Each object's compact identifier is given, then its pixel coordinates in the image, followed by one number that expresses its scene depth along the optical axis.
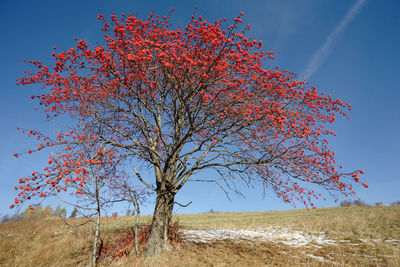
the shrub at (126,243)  7.92
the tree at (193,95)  6.74
